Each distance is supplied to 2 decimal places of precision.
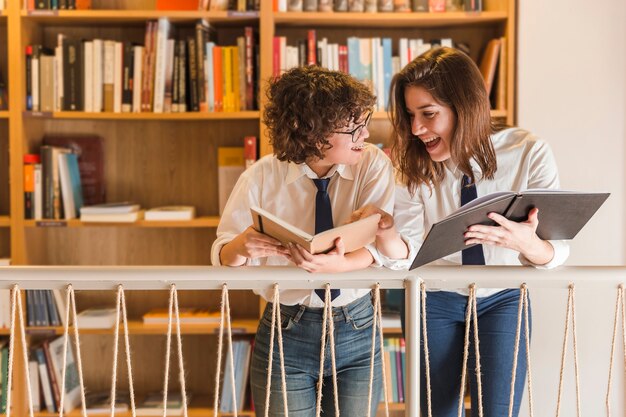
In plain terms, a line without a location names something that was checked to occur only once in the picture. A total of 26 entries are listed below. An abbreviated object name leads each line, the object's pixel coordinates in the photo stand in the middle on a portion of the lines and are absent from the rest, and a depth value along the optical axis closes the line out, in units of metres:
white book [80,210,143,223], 2.74
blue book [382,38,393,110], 2.73
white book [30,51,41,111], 2.75
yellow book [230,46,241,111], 2.74
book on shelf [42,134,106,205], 2.97
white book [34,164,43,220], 2.75
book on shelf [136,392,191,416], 2.83
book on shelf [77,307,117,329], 2.78
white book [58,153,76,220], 2.77
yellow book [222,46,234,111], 2.74
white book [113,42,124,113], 2.76
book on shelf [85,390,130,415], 2.83
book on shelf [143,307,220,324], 2.79
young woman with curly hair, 1.65
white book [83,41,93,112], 2.76
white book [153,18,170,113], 2.72
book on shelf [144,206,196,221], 2.76
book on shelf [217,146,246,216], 2.87
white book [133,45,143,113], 2.75
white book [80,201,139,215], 2.74
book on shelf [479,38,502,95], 2.69
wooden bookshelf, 2.78
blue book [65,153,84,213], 2.82
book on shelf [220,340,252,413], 2.78
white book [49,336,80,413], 2.80
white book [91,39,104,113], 2.76
